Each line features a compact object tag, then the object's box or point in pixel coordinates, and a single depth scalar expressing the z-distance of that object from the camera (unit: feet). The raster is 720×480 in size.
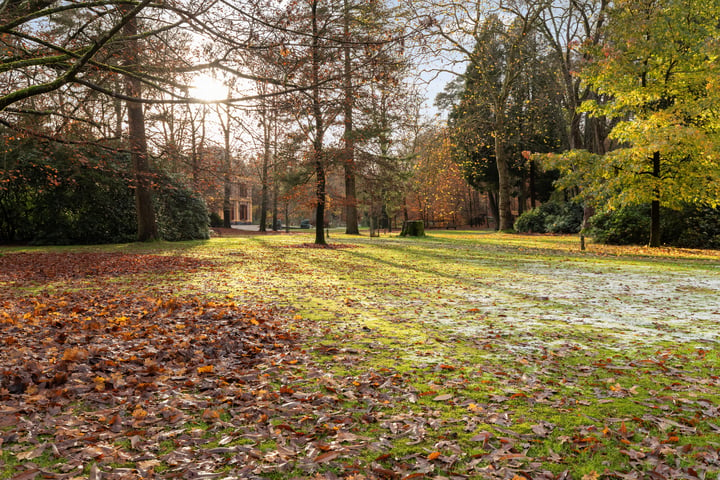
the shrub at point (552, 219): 88.43
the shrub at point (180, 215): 64.49
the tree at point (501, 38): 72.59
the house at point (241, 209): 179.47
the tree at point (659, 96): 42.80
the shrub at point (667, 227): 50.34
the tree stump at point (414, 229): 89.40
